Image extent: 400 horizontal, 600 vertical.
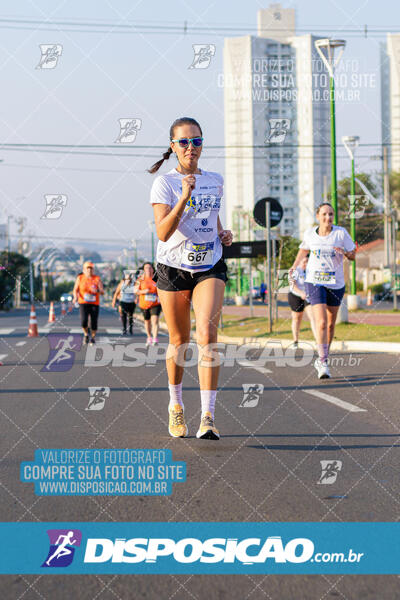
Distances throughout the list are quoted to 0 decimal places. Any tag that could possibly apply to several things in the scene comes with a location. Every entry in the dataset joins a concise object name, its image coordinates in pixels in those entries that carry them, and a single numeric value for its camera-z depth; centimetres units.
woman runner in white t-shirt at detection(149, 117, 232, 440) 544
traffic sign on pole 1792
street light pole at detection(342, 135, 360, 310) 2906
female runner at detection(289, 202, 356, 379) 950
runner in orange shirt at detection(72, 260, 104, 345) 1659
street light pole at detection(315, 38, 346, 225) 1968
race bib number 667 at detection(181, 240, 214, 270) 550
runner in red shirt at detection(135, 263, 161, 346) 1666
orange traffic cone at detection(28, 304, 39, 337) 2153
